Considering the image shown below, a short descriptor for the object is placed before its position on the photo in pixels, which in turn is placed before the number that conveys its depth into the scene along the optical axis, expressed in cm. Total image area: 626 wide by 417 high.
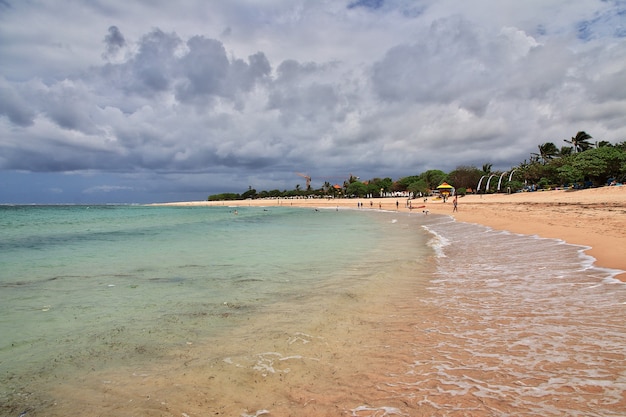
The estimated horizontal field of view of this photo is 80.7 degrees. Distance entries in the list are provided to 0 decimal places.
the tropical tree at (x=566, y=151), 9150
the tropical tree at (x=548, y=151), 9456
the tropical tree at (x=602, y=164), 5653
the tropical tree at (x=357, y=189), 14412
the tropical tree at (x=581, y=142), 8484
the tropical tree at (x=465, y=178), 10750
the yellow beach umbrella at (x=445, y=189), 7372
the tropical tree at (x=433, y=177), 12029
